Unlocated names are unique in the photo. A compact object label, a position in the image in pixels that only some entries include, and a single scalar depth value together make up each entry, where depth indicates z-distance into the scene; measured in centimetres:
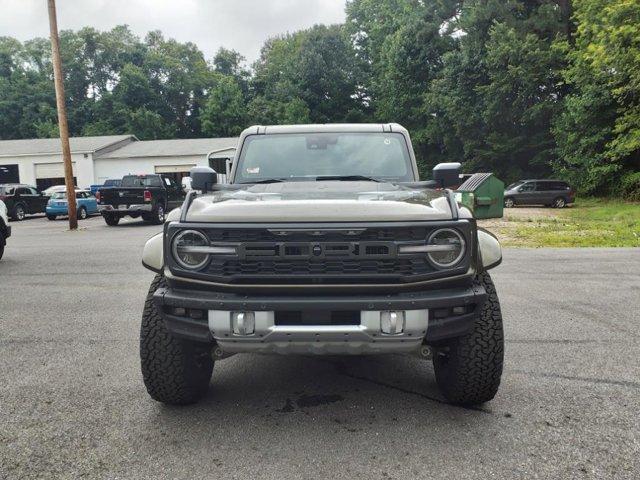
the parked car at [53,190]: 2511
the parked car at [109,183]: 2758
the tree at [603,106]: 2245
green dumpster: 1812
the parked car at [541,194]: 2902
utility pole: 1819
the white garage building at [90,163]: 3966
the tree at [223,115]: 5397
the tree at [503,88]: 3200
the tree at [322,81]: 4853
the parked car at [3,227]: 1024
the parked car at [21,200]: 2373
